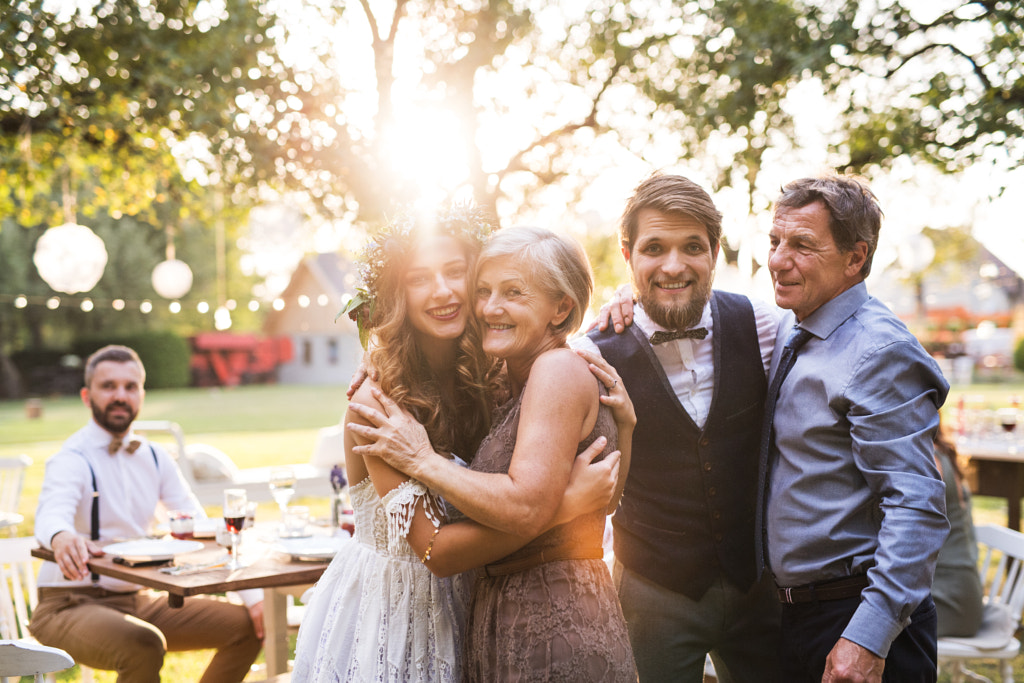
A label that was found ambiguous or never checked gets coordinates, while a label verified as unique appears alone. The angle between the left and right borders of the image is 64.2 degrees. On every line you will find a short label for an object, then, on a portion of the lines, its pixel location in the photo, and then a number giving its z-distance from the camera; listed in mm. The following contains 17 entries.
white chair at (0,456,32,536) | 6855
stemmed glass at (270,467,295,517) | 3660
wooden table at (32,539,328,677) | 3127
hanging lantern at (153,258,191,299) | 10844
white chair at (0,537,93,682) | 3836
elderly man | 1970
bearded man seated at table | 3510
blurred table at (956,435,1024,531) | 6305
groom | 2457
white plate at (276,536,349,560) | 3412
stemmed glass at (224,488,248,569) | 3352
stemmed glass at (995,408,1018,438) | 6777
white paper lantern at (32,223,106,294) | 7848
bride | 2172
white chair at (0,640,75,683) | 2098
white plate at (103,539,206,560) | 3449
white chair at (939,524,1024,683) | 3408
